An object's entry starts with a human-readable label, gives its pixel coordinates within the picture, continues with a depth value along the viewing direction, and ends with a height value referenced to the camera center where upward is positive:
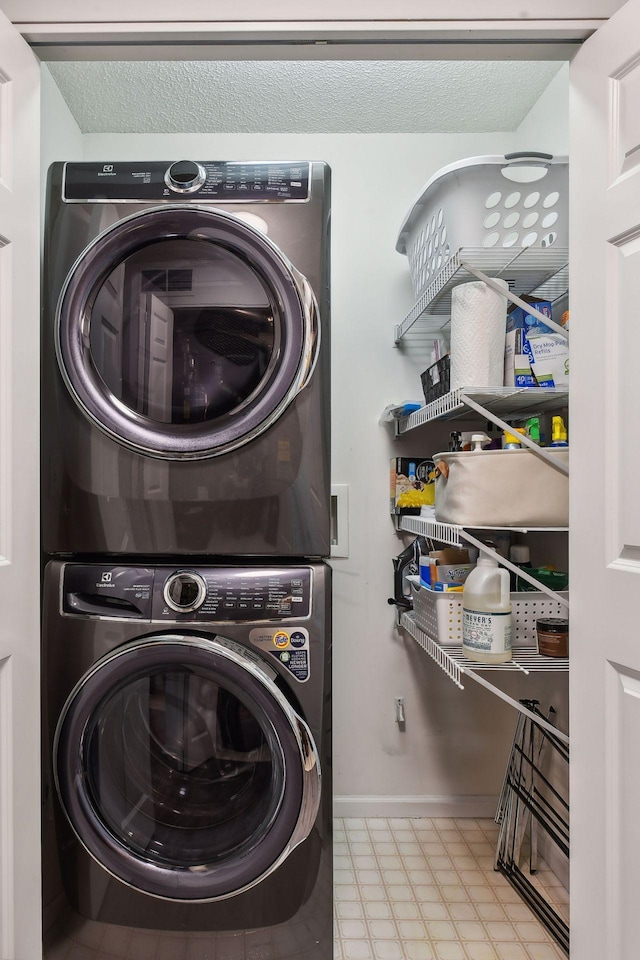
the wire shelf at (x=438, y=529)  1.41 -0.12
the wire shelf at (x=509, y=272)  1.45 +0.56
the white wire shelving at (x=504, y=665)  1.37 -0.43
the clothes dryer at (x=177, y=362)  1.32 +0.27
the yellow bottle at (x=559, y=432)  1.39 +0.12
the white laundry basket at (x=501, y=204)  1.47 +0.71
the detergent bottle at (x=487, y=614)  1.38 -0.31
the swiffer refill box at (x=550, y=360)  1.45 +0.31
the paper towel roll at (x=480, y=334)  1.43 +0.37
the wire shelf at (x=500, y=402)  1.41 +0.22
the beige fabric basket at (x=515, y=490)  1.38 -0.01
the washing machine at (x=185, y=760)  1.24 -0.60
